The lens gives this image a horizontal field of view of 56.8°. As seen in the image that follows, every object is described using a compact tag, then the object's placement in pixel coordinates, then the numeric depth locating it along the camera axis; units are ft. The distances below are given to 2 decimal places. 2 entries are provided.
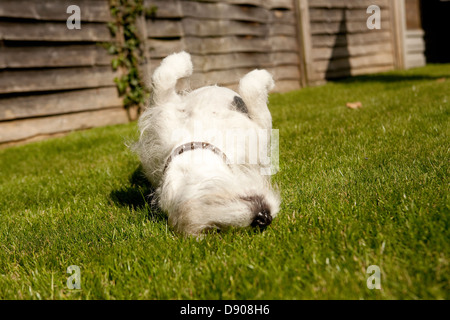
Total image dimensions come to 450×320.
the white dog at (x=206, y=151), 6.16
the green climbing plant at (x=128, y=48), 22.08
